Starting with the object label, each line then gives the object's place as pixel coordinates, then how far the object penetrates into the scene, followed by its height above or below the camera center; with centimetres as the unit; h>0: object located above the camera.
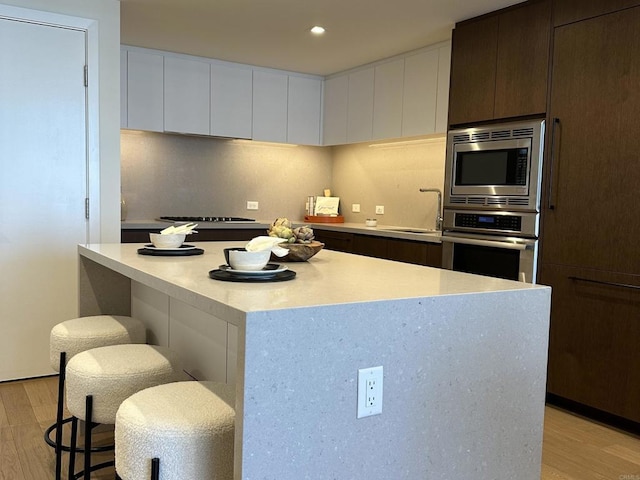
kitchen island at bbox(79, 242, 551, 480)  121 -42
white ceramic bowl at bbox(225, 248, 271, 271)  170 -20
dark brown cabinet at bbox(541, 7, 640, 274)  282 +28
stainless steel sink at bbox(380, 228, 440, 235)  444 -28
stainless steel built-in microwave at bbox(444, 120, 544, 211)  328 +20
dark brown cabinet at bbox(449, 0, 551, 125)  326 +81
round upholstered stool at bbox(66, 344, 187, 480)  180 -61
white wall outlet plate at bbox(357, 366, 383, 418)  133 -46
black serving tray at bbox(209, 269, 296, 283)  162 -24
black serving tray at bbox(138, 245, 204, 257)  228 -25
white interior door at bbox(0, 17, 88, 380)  333 +1
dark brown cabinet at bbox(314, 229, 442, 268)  402 -40
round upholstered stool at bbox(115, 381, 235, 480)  133 -59
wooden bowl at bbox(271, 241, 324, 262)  214 -21
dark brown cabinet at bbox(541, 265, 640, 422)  285 -72
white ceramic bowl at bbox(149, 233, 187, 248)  241 -21
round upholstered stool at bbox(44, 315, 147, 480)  220 -59
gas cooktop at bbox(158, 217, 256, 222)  495 -25
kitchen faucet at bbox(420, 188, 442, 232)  461 -10
